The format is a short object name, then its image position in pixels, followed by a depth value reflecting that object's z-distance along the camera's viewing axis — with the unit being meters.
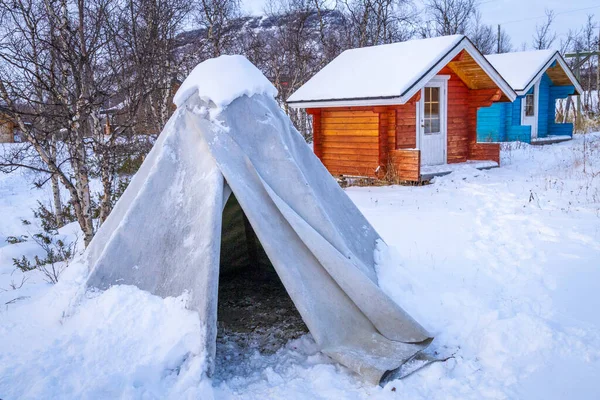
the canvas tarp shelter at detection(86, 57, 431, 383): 3.39
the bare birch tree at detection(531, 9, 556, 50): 45.53
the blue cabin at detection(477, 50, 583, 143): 20.11
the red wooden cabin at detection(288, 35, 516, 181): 11.43
